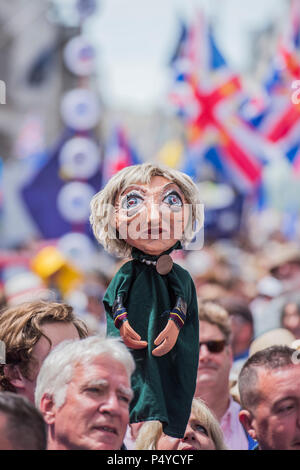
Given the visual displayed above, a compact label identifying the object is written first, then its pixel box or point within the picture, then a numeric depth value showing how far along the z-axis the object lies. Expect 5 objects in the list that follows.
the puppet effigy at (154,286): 5.06
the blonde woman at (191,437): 5.12
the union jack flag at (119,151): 17.15
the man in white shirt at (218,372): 5.28
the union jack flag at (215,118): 19.67
